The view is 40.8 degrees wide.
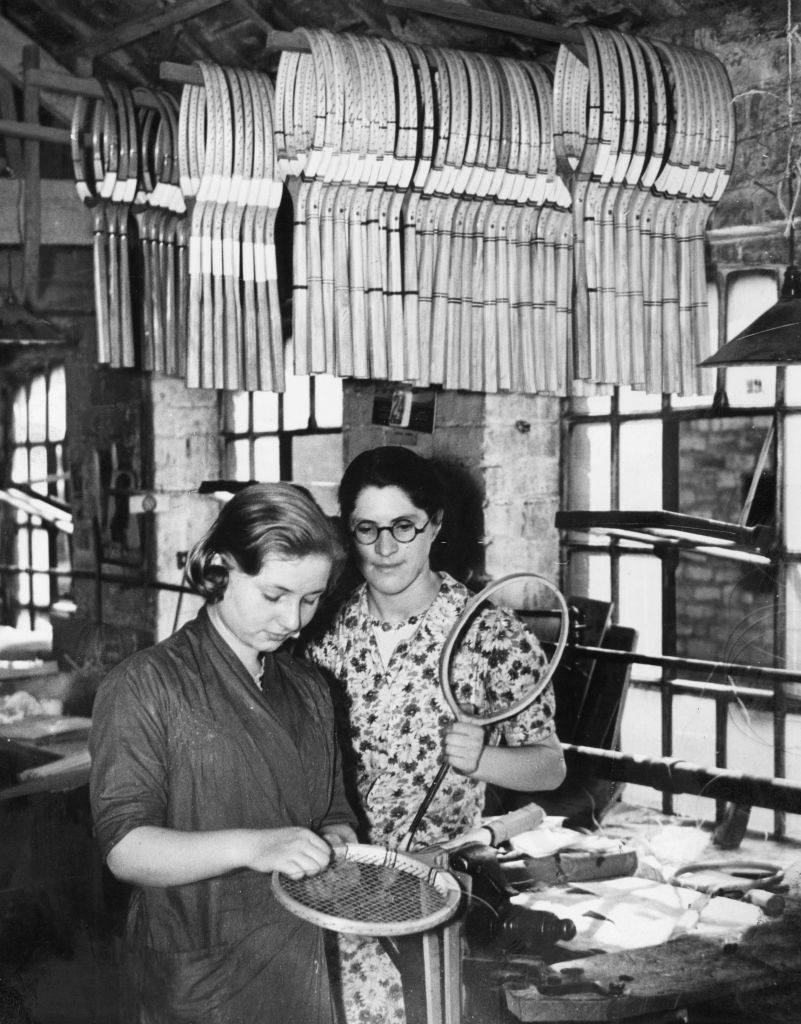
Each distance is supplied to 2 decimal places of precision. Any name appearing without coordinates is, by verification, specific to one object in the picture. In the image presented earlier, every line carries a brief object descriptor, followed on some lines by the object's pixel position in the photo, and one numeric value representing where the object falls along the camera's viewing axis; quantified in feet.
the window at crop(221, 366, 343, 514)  15.87
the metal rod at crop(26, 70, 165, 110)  10.32
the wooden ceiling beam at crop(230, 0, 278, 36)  13.98
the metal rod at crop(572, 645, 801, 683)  11.80
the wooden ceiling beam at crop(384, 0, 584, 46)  10.07
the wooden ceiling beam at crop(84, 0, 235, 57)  12.30
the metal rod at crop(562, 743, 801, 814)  10.73
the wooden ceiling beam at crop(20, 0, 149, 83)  15.84
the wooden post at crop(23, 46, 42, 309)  12.92
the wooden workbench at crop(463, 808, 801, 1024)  8.78
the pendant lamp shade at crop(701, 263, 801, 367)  9.21
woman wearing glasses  8.77
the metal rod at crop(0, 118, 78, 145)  11.78
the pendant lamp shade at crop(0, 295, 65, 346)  15.64
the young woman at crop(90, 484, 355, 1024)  6.45
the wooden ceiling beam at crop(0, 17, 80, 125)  16.11
